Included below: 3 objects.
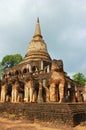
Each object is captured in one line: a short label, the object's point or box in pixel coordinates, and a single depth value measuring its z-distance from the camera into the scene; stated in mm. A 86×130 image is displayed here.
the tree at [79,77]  41675
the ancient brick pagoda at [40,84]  11703
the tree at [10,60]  46012
